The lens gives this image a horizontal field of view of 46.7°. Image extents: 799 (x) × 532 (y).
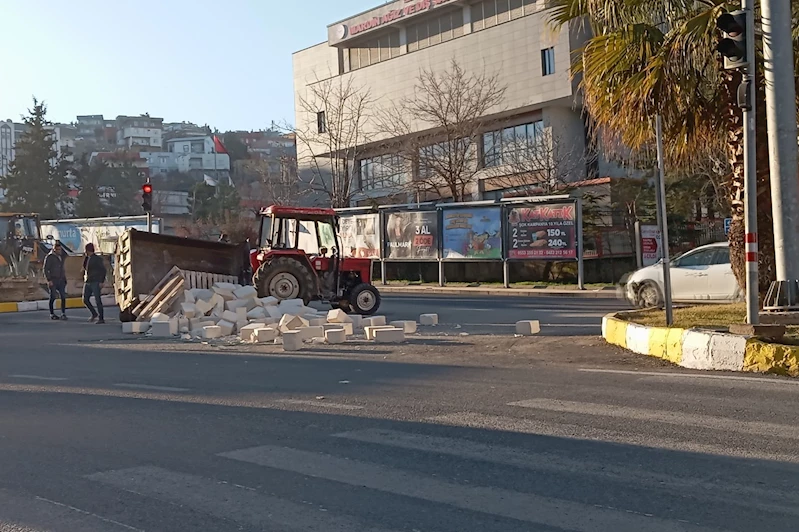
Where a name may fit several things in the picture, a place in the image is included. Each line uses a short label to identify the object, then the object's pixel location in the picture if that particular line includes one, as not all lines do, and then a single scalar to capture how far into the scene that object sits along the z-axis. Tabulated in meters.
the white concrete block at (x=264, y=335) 15.11
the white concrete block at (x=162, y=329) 16.52
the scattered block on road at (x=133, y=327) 17.31
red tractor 19.97
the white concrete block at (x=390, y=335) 14.62
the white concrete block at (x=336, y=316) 15.84
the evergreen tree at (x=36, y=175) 73.12
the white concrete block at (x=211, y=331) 15.85
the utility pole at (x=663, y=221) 12.31
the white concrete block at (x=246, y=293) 17.70
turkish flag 157.38
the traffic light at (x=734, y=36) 10.77
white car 19.16
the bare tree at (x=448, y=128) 43.12
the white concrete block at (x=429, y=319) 17.34
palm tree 12.81
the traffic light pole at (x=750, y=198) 11.09
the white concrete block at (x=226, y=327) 16.23
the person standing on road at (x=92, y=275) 20.70
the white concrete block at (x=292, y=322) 15.53
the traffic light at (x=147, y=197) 25.36
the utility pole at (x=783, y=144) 11.81
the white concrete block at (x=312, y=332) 14.70
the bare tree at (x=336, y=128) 49.00
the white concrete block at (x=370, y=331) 14.81
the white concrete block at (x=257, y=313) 16.78
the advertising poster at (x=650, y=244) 27.92
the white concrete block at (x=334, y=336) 14.54
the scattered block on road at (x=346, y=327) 15.39
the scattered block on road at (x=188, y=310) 17.17
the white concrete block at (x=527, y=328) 15.02
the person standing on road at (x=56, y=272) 22.00
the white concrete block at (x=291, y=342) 13.94
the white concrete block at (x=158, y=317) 17.14
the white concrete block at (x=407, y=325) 15.64
